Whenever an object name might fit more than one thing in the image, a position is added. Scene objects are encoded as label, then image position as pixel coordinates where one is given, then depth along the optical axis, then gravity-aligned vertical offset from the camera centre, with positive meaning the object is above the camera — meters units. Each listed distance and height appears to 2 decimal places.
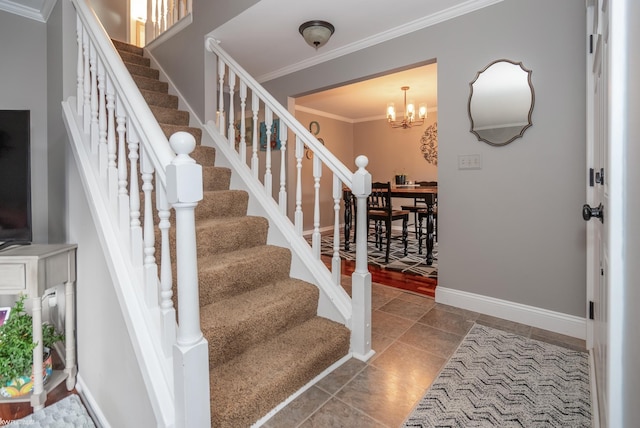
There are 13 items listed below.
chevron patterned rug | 1.39 -0.91
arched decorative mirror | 2.25 +0.75
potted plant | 1.60 -0.73
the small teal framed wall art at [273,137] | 4.48 +1.00
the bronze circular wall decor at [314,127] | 6.42 +1.59
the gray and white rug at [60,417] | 1.45 -0.97
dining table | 3.87 +0.10
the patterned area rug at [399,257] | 3.70 -0.68
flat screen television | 1.72 +0.18
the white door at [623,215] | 0.67 -0.02
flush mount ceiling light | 2.65 +1.45
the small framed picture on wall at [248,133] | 4.71 +1.09
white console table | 1.53 -0.36
